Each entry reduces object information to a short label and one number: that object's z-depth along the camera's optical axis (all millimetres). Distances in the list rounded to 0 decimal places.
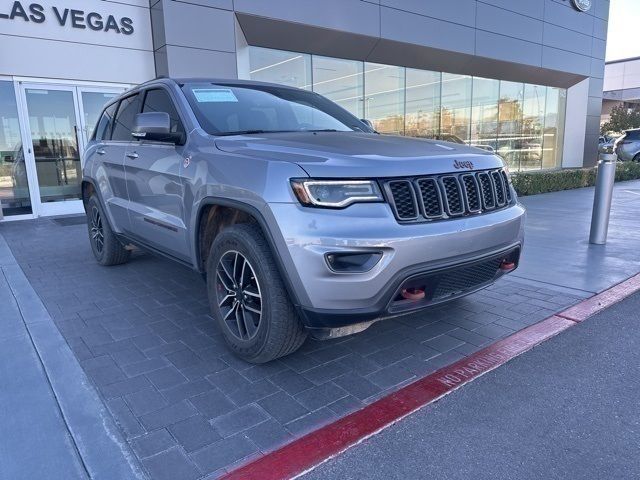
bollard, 6262
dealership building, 9180
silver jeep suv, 2498
